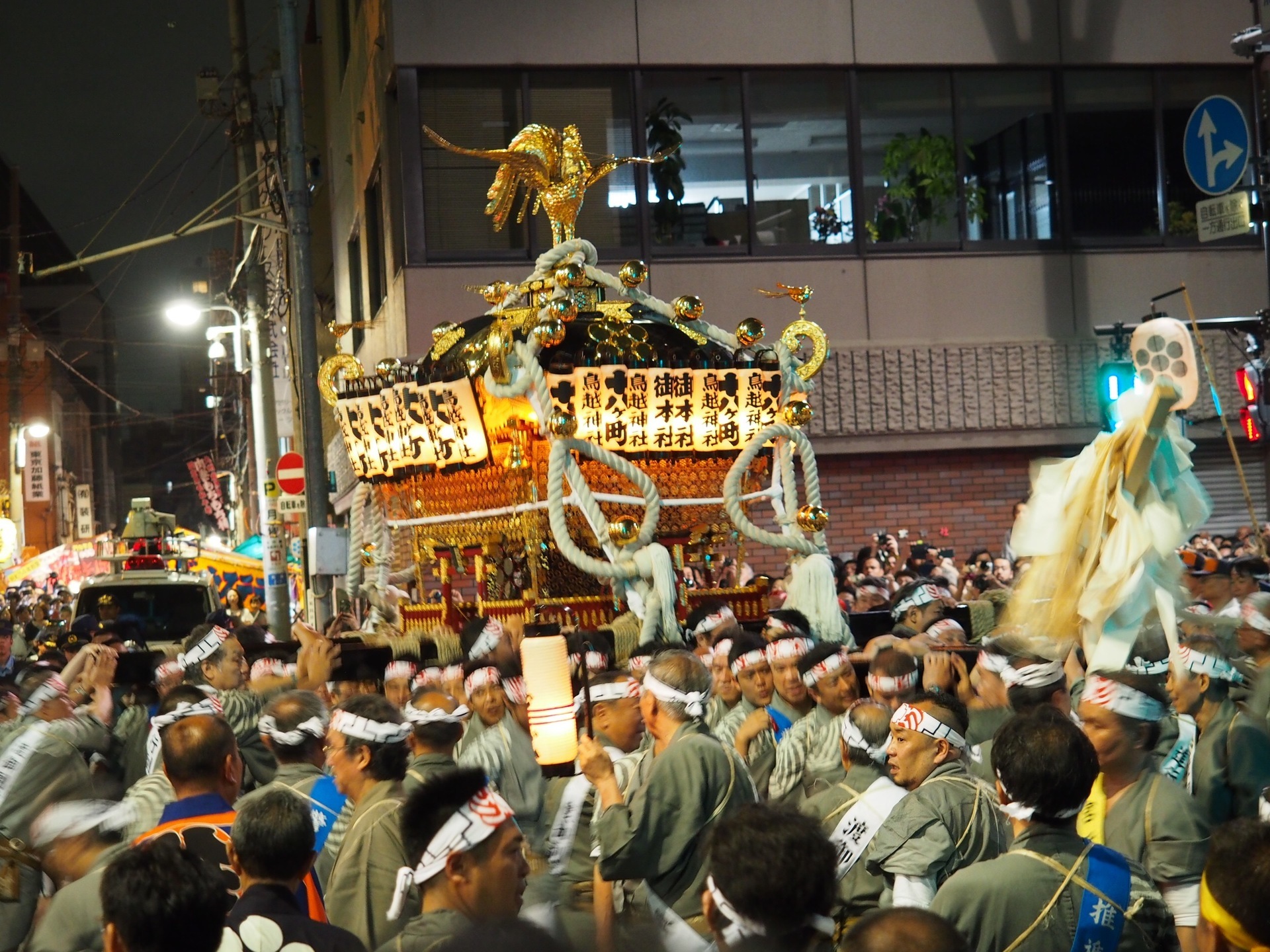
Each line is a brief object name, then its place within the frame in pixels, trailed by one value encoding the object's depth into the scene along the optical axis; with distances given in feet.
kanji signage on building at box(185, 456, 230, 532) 156.35
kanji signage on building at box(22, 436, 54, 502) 166.81
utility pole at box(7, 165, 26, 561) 167.02
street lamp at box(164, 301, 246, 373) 90.74
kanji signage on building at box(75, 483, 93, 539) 206.18
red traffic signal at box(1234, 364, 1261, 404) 48.28
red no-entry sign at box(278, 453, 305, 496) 60.23
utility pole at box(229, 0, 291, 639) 74.13
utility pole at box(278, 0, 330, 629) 53.62
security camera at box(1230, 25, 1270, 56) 43.04
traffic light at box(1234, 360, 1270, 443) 47.52
